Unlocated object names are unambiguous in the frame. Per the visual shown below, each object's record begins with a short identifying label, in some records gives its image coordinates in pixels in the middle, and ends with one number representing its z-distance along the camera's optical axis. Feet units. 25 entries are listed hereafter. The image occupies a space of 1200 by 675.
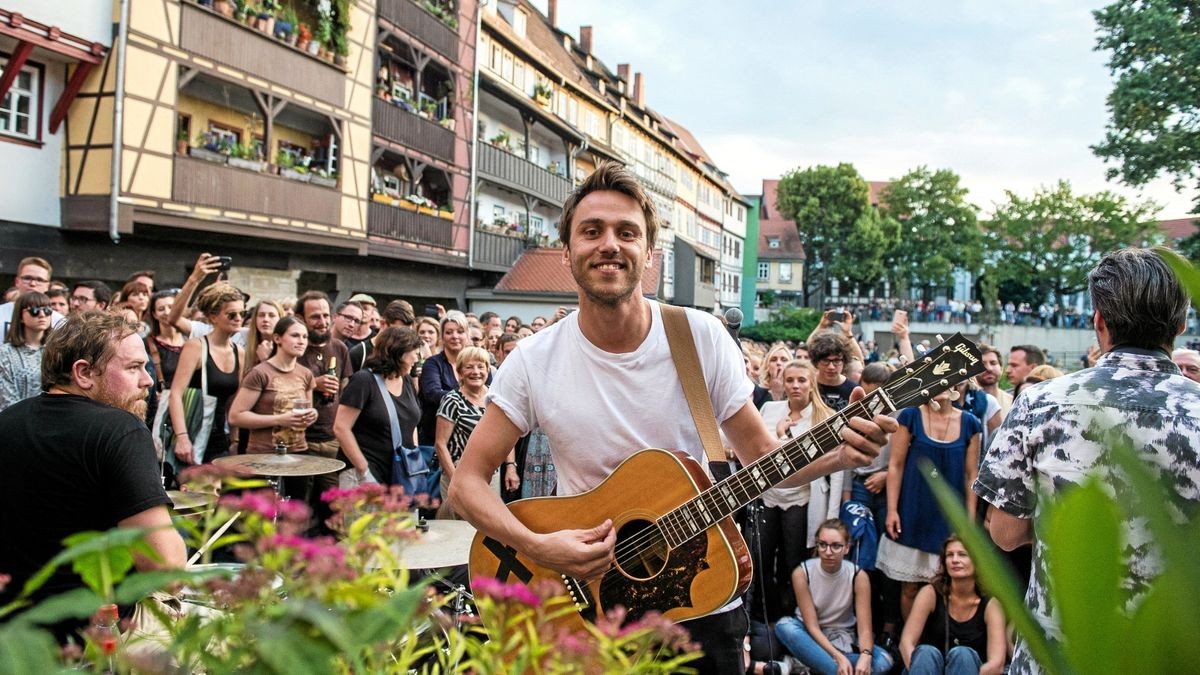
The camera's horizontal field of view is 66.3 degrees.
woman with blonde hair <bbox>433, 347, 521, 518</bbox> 21.01
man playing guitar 9.32
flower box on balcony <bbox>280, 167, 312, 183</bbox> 59.52
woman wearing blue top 19.10
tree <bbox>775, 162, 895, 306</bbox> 211.82
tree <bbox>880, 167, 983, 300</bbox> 213.05
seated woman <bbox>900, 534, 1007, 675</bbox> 17.66
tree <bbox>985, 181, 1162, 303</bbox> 191.11
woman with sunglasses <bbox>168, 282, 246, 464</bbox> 21.52
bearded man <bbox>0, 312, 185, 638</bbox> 9.80
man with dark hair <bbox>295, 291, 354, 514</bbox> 22.82
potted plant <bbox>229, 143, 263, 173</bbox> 54.54
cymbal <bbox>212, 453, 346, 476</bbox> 18.69
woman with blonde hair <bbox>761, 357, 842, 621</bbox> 21.21
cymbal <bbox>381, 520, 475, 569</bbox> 13.89
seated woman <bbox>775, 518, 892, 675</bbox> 19.72
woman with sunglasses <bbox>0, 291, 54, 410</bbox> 19.35
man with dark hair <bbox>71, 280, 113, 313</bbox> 25.39
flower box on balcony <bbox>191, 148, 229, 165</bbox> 52.31
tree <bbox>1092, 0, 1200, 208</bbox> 73.97
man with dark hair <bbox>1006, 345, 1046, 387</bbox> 24.58
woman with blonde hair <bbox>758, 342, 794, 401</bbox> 26.12
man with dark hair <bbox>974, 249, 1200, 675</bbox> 7.97
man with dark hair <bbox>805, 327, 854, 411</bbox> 23.00
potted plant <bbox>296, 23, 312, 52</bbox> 60.18
